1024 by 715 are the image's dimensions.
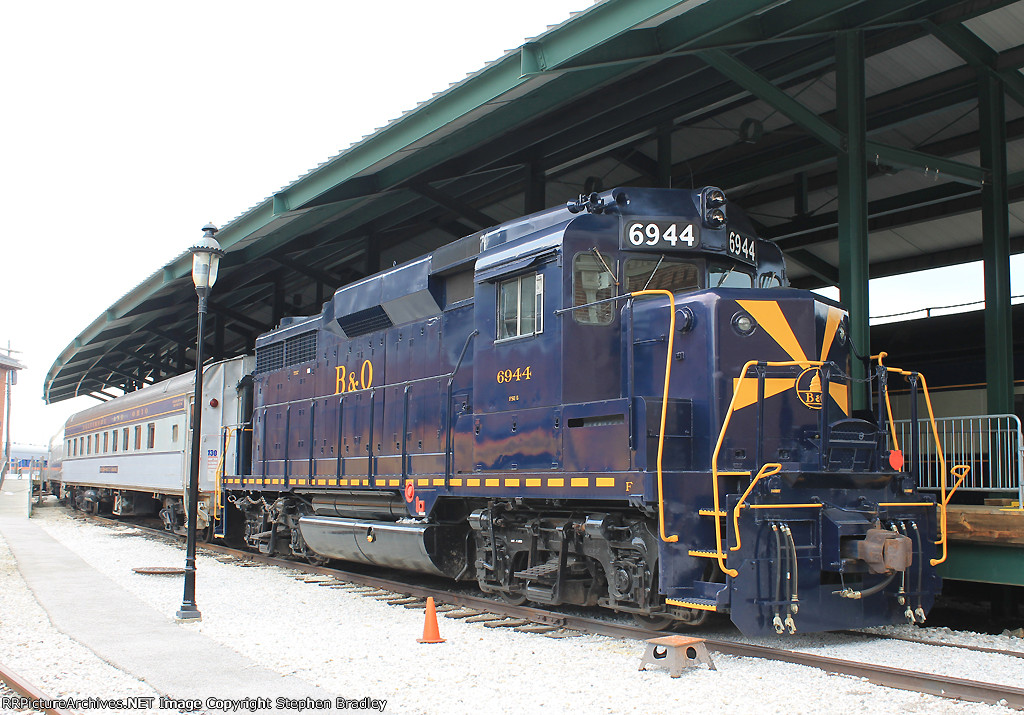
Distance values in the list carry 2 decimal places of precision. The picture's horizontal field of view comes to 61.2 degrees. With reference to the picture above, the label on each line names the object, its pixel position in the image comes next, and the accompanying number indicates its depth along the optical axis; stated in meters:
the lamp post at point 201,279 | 9.70
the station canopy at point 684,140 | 10.34
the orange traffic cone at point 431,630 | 7.50
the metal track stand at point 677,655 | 6.18
